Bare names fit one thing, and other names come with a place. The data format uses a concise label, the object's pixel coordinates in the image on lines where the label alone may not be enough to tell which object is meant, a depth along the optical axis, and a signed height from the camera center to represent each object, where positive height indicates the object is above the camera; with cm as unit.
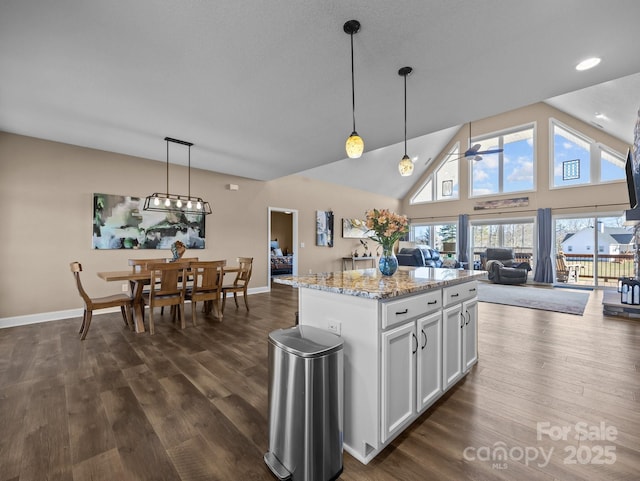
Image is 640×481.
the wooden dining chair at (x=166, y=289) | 361 -67
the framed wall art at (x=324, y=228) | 806 +34
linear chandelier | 406 +58
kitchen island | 153 -62
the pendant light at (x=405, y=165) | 291 +79
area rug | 497 -121
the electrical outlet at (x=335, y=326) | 171 -54
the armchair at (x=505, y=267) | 761 -79
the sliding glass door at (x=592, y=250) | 713 -28
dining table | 356 -67
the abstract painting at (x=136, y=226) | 457 +25
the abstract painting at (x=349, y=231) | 887 +27
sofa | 828 -53
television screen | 446 +94
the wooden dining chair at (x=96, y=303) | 338 -81
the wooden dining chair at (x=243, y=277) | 473 -68
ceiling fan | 660 +207
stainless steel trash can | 135 -85
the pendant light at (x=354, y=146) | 223 +75
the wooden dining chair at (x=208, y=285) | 407 -70
